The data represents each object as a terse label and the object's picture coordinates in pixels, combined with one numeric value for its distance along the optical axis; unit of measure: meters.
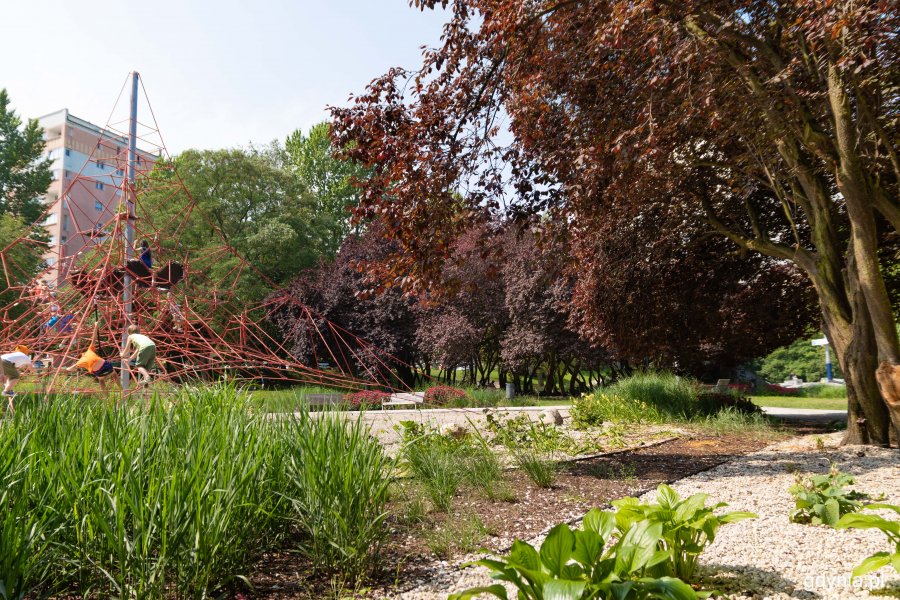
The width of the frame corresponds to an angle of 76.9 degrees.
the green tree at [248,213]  23.45
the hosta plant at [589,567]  1.93
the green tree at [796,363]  34.16
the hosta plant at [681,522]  2.46
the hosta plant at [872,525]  2.23
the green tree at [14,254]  20.07
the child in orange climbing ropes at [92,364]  5.04
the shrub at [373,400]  11.35
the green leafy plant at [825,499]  3.53
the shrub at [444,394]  11.56
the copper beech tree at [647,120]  5.47
